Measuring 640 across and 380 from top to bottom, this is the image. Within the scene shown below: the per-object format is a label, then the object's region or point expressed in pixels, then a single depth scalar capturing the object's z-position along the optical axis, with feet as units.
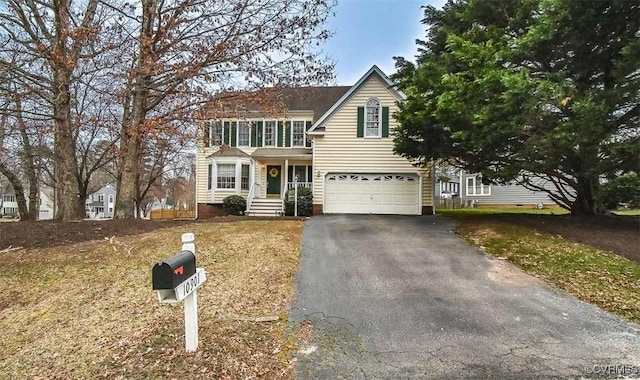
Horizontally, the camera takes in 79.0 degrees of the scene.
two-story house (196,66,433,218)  55.16
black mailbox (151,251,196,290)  10.50
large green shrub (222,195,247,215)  61.26
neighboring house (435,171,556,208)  91.35
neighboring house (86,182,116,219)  205.05
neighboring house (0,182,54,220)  213.13
